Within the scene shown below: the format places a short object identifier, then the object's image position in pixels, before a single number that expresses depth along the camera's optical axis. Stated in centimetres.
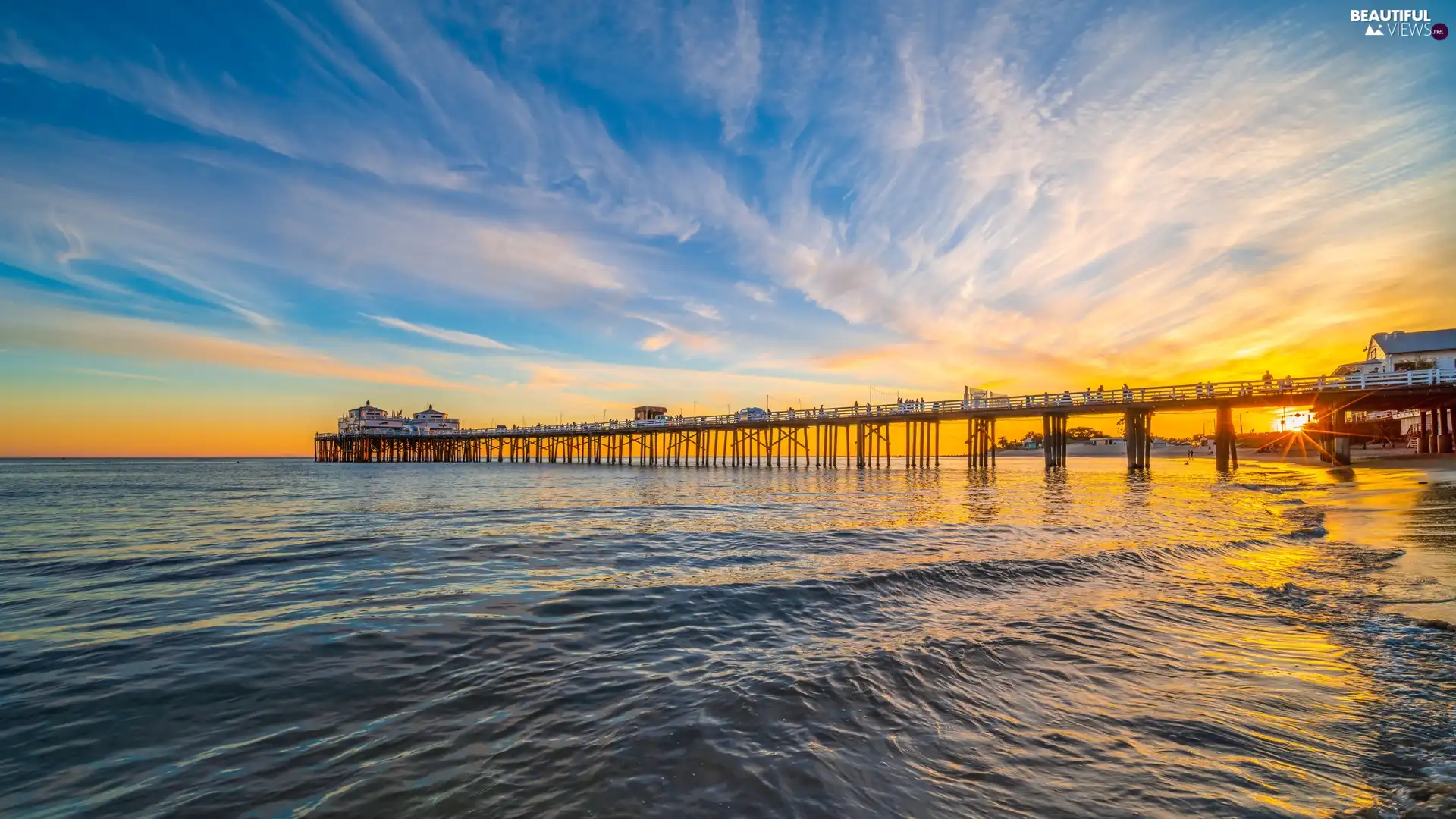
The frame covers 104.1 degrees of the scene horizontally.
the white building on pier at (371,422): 12125
